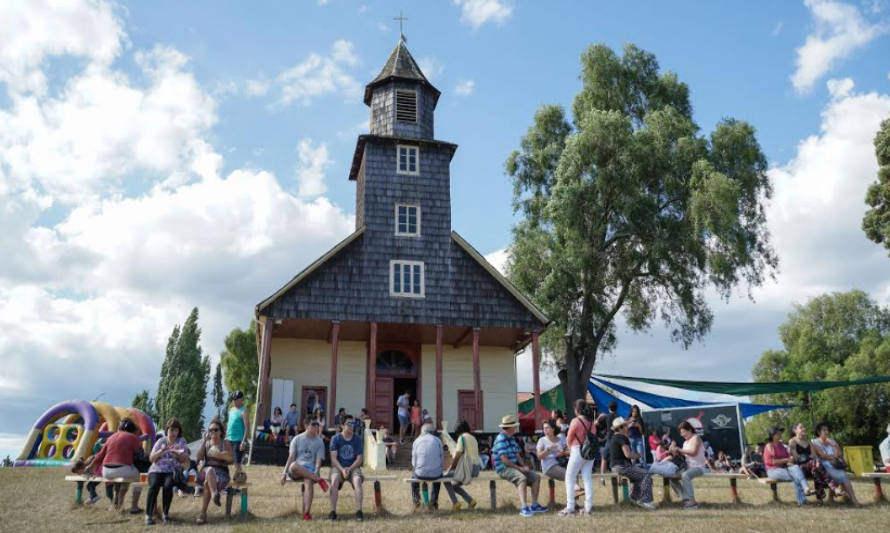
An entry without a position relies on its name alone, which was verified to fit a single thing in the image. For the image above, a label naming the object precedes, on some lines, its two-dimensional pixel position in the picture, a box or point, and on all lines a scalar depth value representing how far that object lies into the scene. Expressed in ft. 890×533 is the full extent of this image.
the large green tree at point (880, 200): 75.61
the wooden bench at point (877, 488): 36.68
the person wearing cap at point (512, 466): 32.80
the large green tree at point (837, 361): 120.26
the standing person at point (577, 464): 31.68
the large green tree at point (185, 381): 130.31
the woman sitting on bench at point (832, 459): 35.94
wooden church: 71.31
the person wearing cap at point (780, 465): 35.88
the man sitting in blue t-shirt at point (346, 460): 31.98
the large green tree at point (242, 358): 135.64
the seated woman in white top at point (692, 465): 34.17
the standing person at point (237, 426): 40.55
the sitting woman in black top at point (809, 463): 36.22
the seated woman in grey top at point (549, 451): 35.06
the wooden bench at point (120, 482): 31.24
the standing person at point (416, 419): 66.90
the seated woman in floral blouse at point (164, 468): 29.99
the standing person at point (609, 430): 44.58
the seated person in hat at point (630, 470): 33.83
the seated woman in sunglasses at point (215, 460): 30.87
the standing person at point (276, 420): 63.10
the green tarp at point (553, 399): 89.15
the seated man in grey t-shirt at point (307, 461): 31.73
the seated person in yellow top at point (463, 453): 33.58
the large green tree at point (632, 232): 81.15
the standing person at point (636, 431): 41.06
